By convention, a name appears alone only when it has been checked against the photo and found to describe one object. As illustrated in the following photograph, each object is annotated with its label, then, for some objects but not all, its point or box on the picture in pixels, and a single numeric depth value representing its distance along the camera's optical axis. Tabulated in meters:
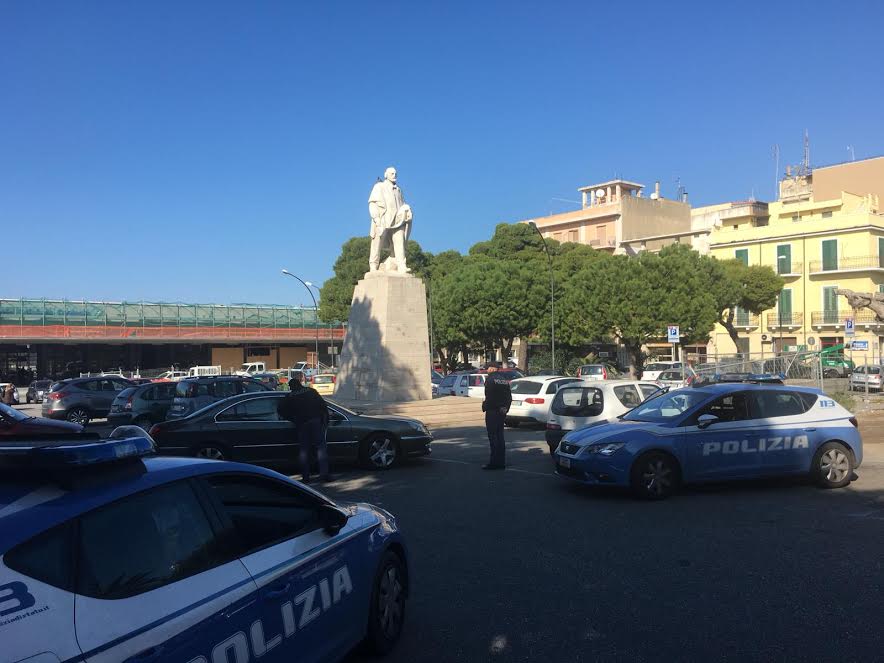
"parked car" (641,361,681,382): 32.97
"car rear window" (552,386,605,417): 13.23
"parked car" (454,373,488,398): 26.39
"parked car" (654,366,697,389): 26.20
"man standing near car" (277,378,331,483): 10.79
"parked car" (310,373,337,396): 30.37
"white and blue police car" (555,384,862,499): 9.16
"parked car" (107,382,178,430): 18.66
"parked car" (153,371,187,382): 45.77
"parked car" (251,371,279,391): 26.89
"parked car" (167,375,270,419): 17.25
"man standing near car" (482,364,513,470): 11.83
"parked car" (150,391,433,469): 11.47
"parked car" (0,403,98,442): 11.86
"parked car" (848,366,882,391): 29.15
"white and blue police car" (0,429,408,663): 2.48
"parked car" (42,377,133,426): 22.73
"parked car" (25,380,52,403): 38.44
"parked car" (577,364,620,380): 36.21
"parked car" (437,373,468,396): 28.43
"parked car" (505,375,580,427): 18.91
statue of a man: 24.72
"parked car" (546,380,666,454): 13.03
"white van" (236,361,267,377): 51.37
